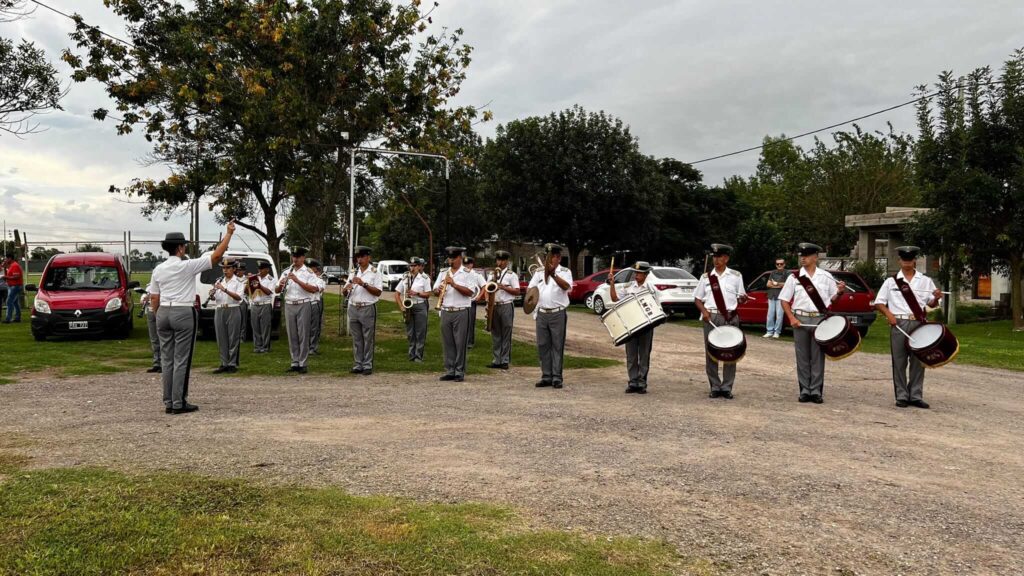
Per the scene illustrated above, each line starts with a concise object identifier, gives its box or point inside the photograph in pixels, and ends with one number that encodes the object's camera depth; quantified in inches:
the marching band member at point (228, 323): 450.9
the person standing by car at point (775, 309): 670.5
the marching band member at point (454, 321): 417.1
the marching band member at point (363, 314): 438.6
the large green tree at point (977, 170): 705.0
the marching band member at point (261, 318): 537.5
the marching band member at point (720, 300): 356.2
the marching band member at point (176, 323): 308.3
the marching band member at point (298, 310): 447.2
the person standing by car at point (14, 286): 747.4
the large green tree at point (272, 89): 590.2
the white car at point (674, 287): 783.7
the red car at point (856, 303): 648.4
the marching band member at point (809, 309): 345.1
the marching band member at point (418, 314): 507.2
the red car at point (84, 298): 607.5
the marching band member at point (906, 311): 337.7
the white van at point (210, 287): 602.9
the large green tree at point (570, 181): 1302.9
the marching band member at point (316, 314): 503.5
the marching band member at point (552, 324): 387.5
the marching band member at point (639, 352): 369.4
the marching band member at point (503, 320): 476.1
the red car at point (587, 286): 1018.7
